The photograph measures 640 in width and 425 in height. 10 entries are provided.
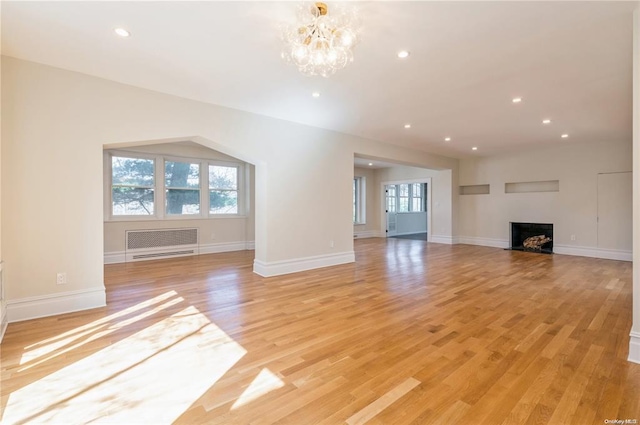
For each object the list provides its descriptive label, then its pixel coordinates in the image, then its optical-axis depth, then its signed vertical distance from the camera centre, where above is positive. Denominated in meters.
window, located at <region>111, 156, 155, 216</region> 6.05 +0.53
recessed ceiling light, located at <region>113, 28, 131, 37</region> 2.43 +1.52
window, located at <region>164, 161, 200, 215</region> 6.70 +0.55
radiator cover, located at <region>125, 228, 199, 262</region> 6.14 -0.73
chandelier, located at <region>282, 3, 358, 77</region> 2.12 +1.34
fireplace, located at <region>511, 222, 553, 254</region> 7.32 -0.61
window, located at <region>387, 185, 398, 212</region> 11.07 +0.44
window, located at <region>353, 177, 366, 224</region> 10.67 +0.37
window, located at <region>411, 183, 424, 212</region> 12.49 +0.52
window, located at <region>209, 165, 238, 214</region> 7.37 +0.55
